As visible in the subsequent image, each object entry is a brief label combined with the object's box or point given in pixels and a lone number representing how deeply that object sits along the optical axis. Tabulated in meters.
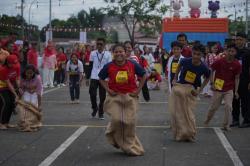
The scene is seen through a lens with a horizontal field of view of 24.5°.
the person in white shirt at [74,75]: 17.47
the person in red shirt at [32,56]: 20.60
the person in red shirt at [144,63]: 17.59
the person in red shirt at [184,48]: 12.01
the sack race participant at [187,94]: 10.12
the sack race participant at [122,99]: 8.83
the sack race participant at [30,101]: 11.54
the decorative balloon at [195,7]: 35.00
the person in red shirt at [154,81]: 23.31
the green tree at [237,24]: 76.20
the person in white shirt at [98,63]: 13.43
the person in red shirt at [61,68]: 26.69
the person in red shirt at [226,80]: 11.55
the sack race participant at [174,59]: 11.60
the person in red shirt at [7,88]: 11.62
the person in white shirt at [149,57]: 24.57
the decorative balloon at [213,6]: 35.09
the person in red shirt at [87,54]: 24.85
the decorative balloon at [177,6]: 37.19
